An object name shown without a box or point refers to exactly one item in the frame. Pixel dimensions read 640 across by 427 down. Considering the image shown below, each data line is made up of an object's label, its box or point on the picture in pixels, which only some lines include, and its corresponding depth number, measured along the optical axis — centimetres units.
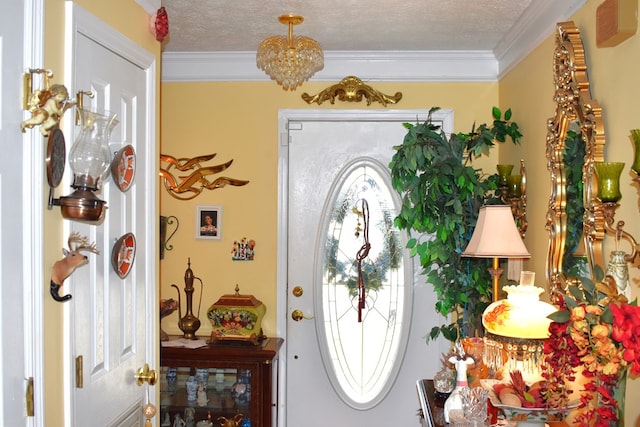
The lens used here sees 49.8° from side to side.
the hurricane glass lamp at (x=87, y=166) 190
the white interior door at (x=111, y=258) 209
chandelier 347
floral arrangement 161
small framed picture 433
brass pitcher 417
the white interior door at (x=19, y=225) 167
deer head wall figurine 189
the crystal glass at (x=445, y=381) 276
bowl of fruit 215
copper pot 190
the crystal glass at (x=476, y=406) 228
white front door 430
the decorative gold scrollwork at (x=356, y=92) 426
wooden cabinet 393
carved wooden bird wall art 434
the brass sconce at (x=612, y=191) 220
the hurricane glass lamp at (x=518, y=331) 237
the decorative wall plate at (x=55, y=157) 185
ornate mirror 249
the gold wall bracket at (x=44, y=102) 174
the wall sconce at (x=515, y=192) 354
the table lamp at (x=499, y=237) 299
